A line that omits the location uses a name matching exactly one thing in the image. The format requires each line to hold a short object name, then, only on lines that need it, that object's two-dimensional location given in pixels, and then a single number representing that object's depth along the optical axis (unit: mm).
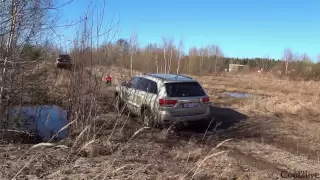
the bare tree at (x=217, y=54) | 69425
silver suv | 9375
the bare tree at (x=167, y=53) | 42622
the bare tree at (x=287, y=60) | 62706
